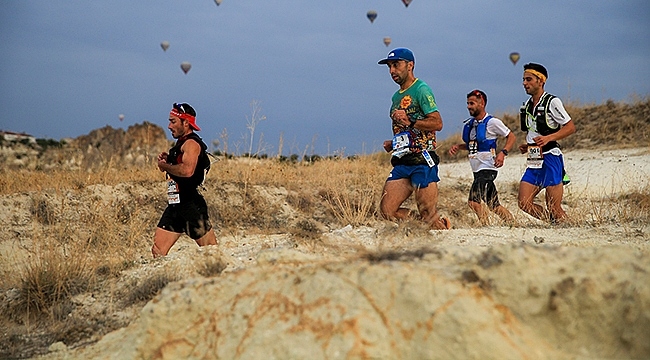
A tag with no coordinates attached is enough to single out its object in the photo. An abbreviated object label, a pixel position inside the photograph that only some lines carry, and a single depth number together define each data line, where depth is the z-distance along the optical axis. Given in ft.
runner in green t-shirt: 45.93
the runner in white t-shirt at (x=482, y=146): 56.85
